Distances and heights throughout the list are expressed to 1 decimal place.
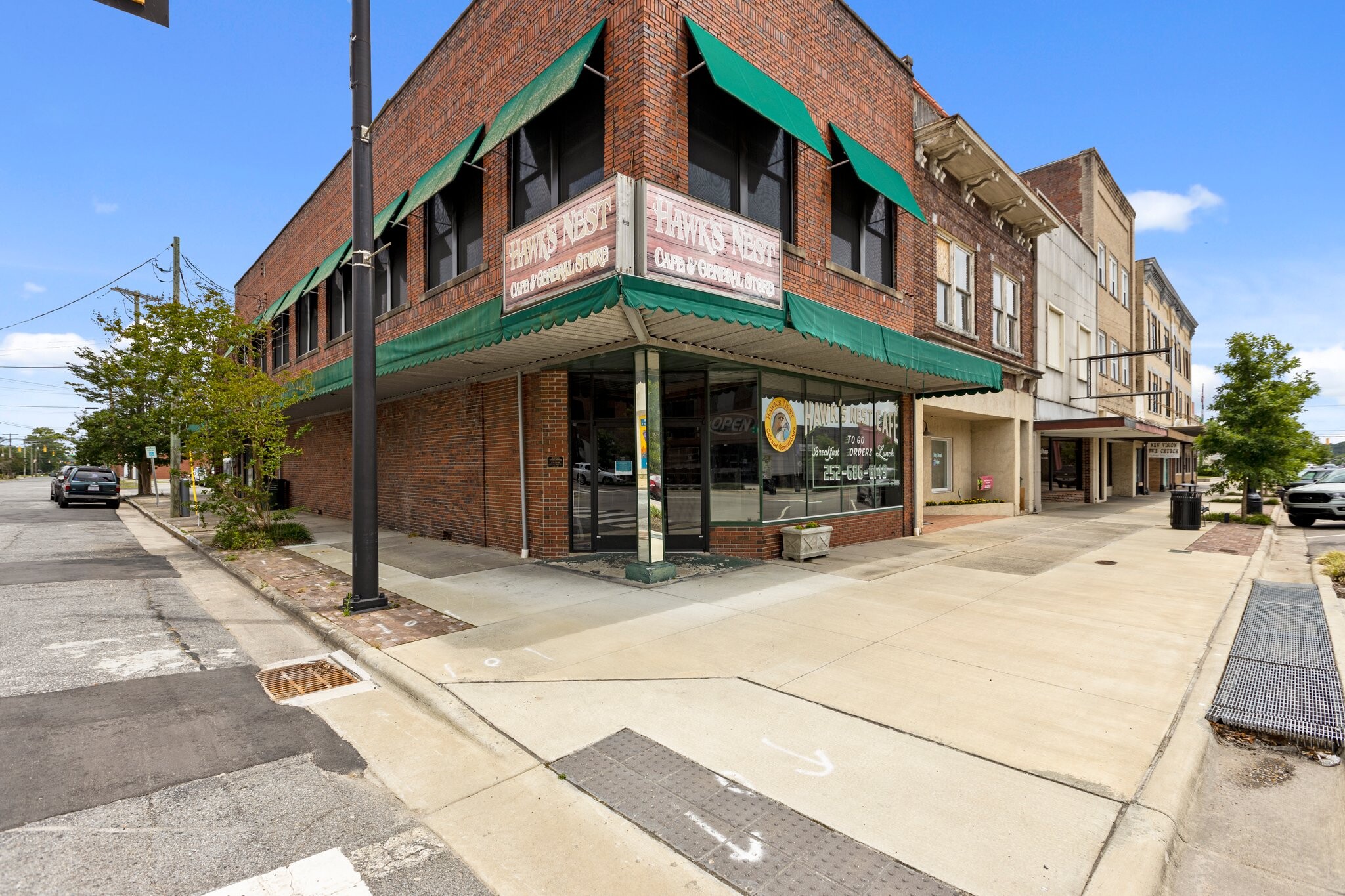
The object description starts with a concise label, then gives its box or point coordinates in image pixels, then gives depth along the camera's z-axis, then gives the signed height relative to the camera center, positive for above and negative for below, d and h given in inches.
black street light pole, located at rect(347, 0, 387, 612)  280.1 +45.2
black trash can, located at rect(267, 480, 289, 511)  792.9 -52.3
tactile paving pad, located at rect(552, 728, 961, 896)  103.8 -70.5
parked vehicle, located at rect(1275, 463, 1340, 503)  856.6 -36.1
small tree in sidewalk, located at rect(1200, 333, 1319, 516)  699.4 +34.8
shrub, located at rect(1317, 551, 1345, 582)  350.6 -68.4
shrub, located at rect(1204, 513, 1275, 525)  677.3 -76.6
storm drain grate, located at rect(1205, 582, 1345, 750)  163.0 -70.9
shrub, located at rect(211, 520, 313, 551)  490.3 -67.2
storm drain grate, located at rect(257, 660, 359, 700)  195.2 -73.4
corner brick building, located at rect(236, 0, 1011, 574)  294.8 +87.6
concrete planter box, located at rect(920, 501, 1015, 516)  731.4 -70.2
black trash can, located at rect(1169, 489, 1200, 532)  618.8 -59.8
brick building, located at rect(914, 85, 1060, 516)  585.6 +154.0
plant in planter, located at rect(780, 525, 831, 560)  393.7 -57.8
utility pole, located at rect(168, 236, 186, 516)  764.0 -21.8
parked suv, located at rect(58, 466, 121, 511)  1057.5 -59.4
